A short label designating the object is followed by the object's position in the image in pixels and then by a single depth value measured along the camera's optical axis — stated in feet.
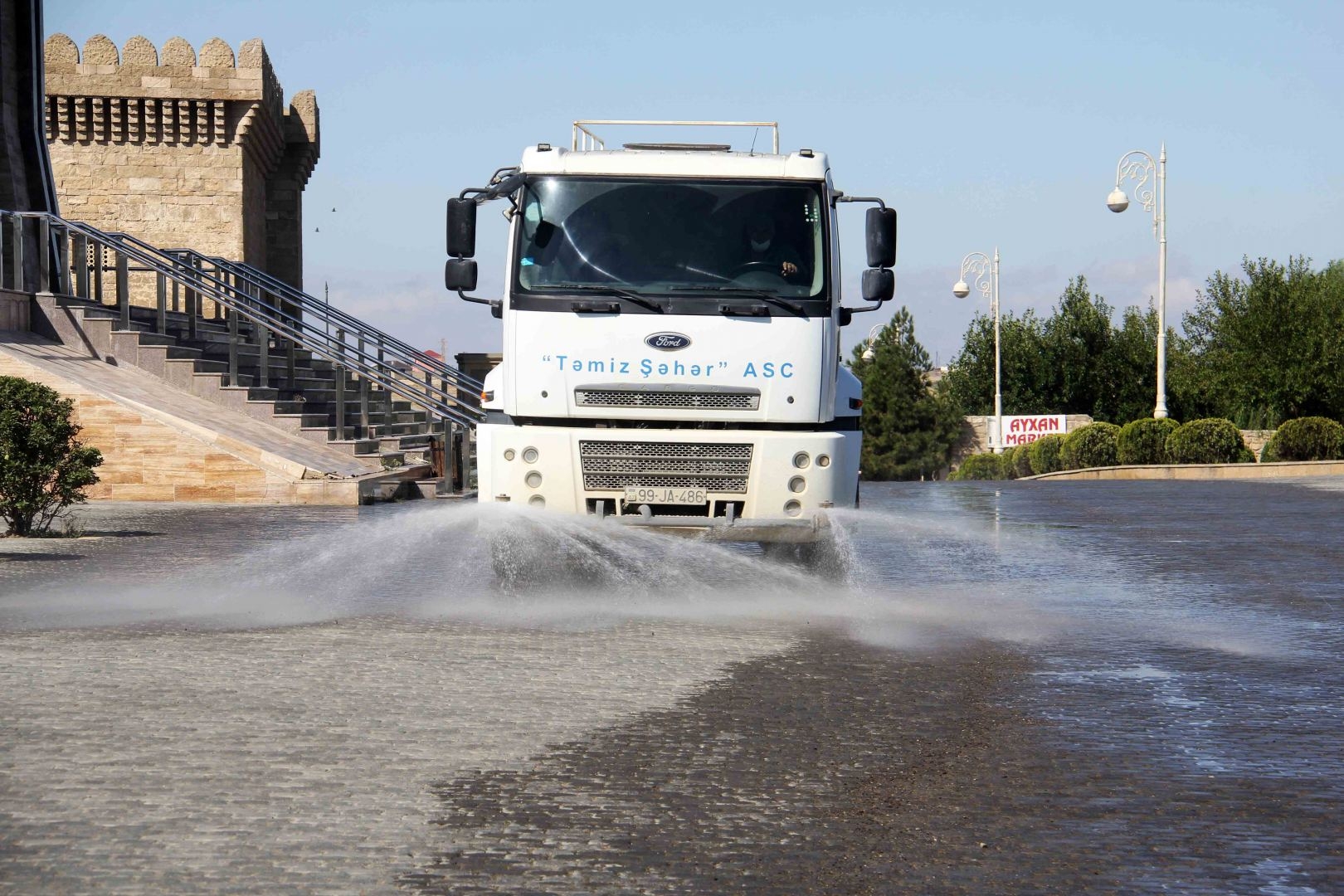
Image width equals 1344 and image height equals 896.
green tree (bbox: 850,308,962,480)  248.52
